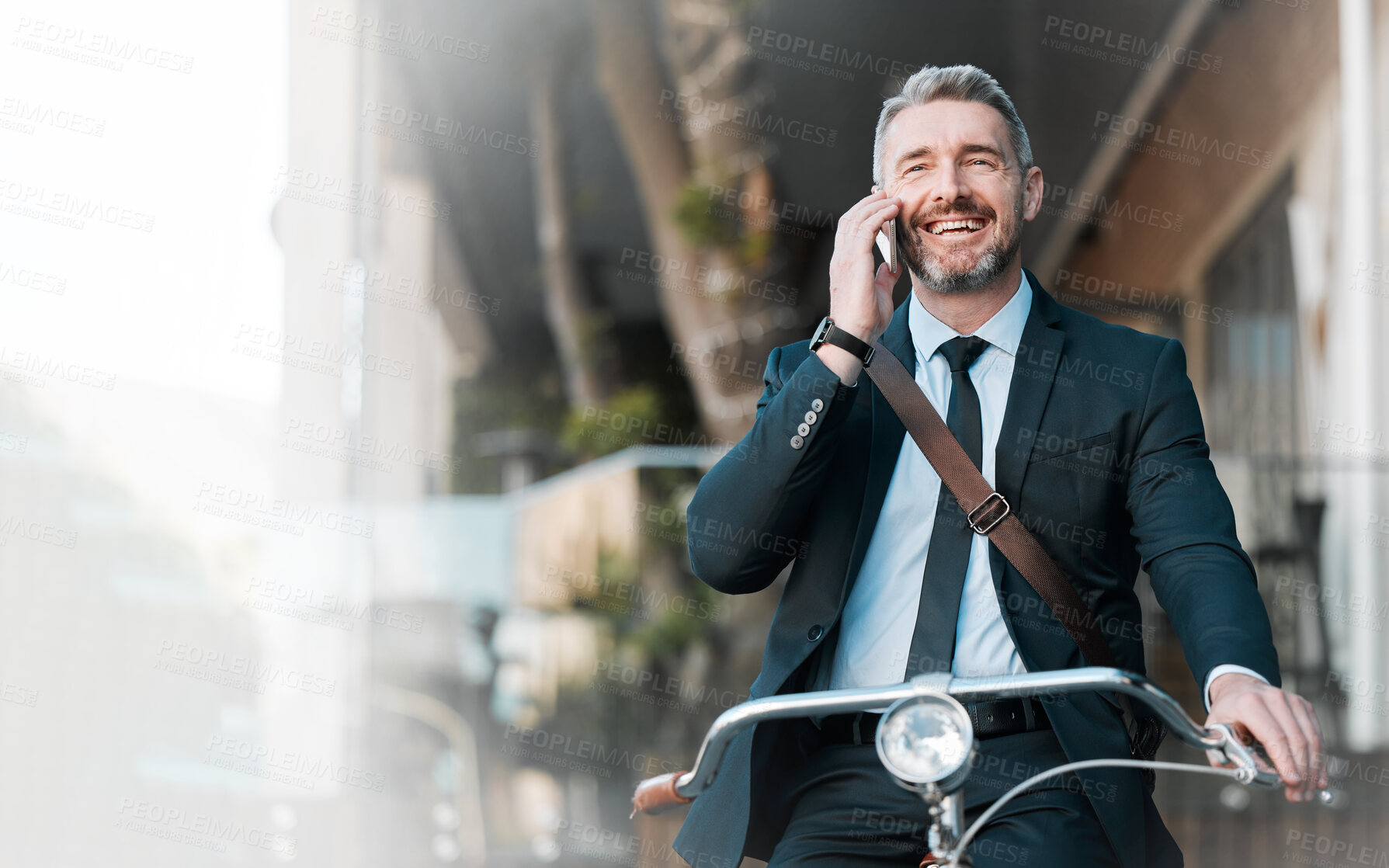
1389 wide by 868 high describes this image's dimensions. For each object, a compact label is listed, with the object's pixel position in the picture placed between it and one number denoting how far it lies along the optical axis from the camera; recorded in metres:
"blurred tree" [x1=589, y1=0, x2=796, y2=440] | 7.32
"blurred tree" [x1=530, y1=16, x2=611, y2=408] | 8.90
